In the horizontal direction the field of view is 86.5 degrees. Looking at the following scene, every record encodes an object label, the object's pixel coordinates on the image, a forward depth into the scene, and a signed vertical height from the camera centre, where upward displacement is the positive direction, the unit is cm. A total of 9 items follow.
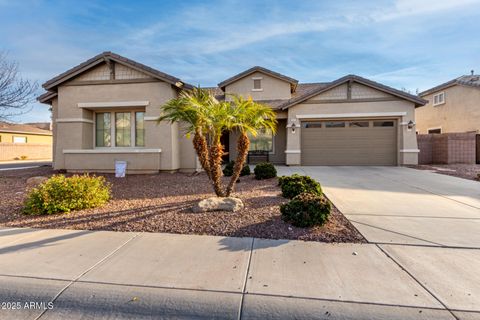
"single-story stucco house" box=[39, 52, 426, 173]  1133 +182
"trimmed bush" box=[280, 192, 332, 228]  445 -100
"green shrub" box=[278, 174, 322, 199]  619 -78
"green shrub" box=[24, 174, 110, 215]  538 -92
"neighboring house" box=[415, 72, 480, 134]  1795 +372
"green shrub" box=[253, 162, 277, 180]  966 -64
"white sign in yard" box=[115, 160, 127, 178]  1065 -66
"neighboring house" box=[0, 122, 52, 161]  2736 +125
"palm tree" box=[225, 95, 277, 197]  567 +76
